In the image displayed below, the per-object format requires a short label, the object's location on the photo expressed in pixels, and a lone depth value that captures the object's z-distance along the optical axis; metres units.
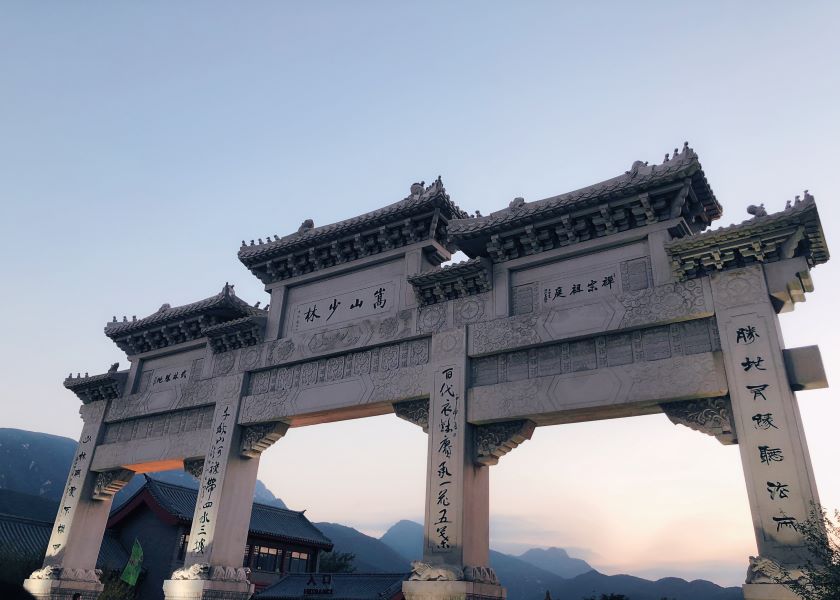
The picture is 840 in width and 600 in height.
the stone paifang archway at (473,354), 9.12
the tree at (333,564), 37.53
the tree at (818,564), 6.70
